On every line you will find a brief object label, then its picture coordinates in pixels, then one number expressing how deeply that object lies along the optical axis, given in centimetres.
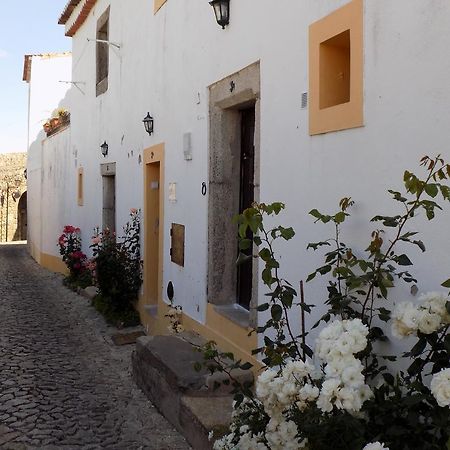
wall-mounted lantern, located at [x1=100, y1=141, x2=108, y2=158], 980
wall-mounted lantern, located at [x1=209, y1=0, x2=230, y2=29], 470
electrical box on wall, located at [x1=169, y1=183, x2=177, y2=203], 620
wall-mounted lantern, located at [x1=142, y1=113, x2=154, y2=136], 706
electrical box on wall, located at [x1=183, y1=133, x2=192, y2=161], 571
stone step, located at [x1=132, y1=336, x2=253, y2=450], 369
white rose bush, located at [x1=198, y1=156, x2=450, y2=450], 223
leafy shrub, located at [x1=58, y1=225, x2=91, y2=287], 1195
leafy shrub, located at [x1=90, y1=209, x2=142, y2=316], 809
